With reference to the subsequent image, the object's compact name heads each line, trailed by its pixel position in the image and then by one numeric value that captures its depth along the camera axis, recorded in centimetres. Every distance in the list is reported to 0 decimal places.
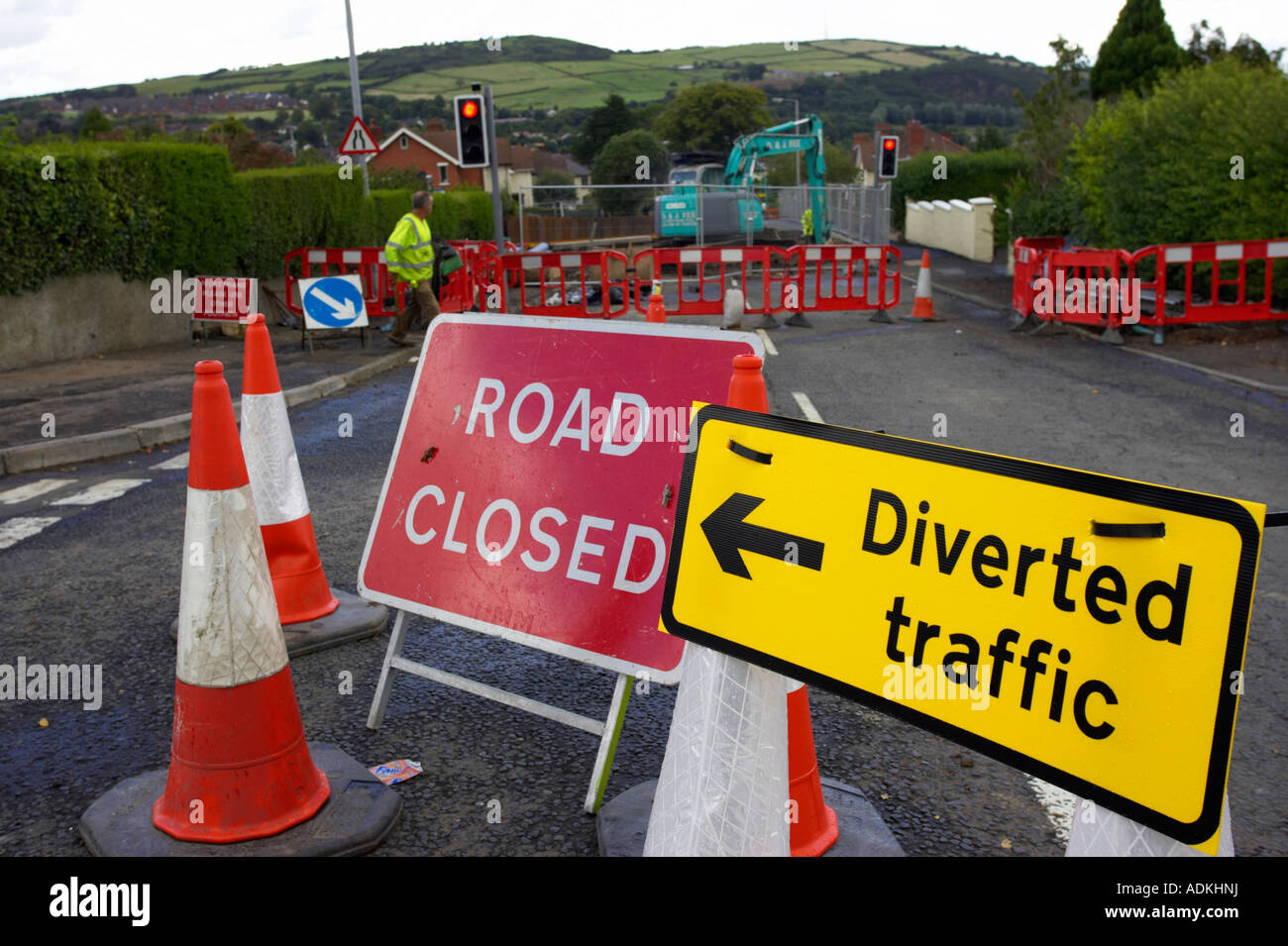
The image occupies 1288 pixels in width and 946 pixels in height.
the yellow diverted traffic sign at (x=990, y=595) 186
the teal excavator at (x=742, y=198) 3419
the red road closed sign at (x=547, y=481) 354
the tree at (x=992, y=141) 5641
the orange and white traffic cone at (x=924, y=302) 1905
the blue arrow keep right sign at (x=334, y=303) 1511
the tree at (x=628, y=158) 7356
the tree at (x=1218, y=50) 3108
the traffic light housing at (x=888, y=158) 2727
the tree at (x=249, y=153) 3650
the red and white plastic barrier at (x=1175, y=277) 1458
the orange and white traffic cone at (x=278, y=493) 482
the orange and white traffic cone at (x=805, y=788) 308
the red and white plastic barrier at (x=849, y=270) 1877
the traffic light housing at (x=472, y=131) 1961
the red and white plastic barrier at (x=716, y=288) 1866
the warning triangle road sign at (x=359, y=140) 1936
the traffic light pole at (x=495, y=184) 1941
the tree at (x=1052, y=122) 2558
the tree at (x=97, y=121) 5334
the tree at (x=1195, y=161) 1491
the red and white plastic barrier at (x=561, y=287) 1833
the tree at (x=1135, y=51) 3353
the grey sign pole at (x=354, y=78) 2454
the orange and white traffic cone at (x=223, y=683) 329
